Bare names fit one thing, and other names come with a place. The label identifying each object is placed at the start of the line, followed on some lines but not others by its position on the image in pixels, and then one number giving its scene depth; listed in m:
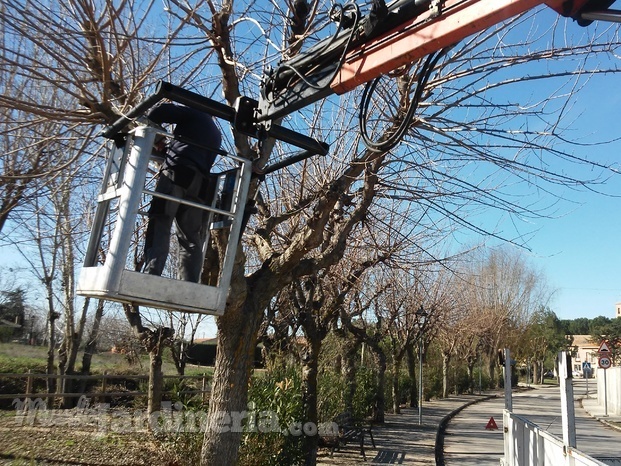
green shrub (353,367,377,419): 18.68
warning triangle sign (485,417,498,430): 17.74
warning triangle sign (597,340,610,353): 27.72
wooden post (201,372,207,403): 11.74
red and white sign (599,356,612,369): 26.72
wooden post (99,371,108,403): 16.10
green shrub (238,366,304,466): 8.88
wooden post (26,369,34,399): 14.91
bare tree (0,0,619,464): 5.79
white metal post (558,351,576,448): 5.12
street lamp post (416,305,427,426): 18.46
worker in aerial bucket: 4.05
